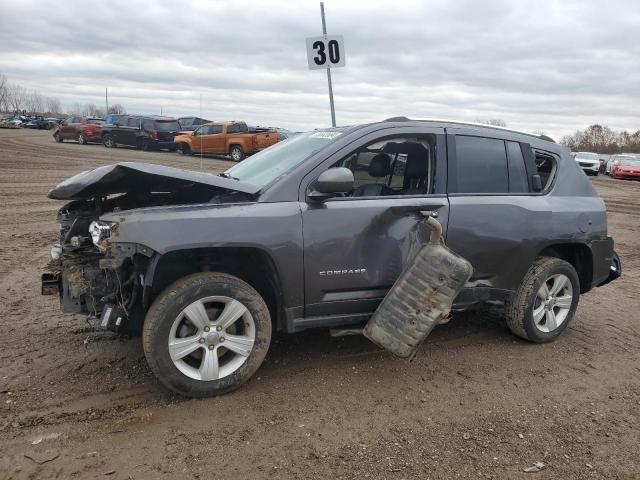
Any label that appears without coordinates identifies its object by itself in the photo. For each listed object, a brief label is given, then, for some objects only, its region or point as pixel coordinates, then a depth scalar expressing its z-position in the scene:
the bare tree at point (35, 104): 149.62
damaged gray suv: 3.41
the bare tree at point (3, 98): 129.95
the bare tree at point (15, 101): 138.19
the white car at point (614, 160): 29.66
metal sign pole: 7.79
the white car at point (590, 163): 30.28
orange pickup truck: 23.30
